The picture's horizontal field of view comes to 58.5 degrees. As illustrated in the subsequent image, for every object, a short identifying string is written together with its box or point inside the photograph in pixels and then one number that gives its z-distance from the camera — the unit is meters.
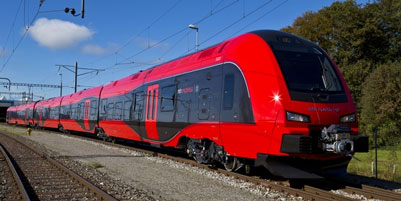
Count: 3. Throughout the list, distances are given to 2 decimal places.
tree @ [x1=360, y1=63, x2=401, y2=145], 30.44
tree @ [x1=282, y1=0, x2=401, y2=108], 35.53
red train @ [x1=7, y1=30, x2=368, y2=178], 7.53
